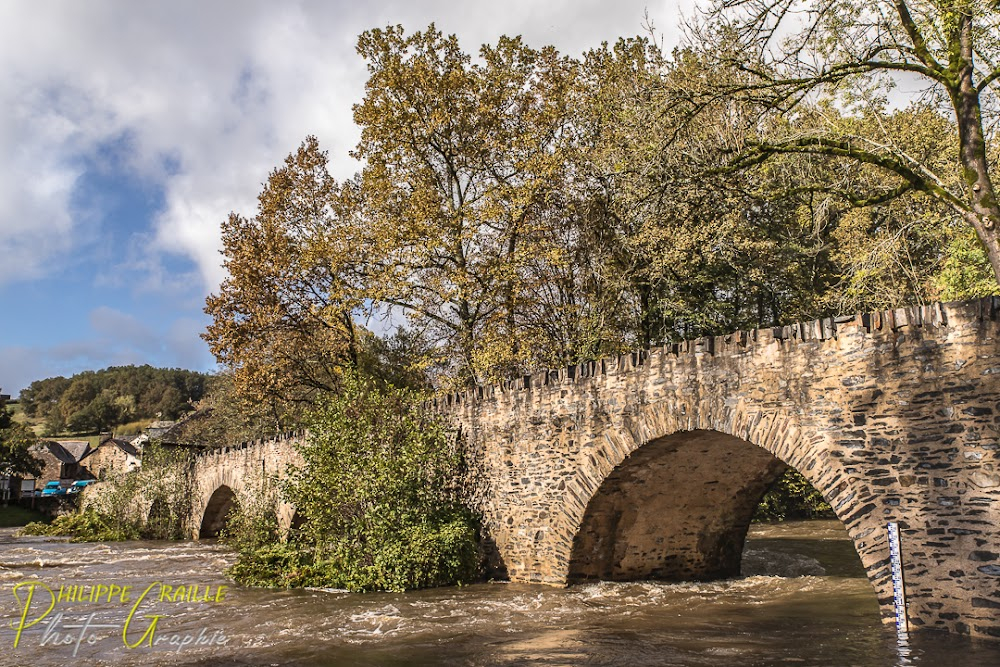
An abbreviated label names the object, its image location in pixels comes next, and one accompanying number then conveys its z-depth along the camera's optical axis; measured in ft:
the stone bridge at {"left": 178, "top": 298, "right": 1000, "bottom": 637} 23.76
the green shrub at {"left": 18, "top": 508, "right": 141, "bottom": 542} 90.33
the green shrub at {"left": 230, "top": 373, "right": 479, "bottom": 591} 40.60
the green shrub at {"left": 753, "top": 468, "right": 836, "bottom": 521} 73.41
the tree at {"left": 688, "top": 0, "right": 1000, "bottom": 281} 28.40
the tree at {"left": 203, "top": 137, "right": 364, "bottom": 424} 69.97
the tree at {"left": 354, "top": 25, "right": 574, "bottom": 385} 59.26
